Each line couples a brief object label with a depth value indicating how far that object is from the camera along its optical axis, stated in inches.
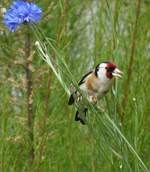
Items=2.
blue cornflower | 156.9
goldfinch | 202.7
